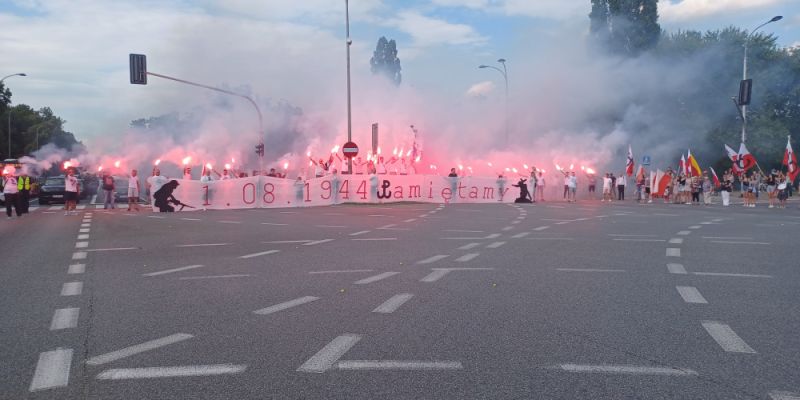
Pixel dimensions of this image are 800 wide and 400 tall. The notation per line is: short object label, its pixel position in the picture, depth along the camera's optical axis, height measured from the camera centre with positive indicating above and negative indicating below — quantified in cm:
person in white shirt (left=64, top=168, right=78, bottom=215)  2264 -51
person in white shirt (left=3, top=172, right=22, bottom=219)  2150 -49
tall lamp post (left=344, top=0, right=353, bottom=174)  3033 +292
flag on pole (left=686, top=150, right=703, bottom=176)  3256 +48
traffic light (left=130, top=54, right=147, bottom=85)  2717 +419
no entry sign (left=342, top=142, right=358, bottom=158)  2736 +103
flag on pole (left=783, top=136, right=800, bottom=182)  2922 +66
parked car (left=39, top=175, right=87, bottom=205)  3212 -81
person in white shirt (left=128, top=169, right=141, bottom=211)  2436 -46
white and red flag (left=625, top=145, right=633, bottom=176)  3725 +59
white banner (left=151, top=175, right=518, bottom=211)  2438 -60
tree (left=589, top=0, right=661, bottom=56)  5331 +1163
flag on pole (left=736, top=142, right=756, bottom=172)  3150 +80
